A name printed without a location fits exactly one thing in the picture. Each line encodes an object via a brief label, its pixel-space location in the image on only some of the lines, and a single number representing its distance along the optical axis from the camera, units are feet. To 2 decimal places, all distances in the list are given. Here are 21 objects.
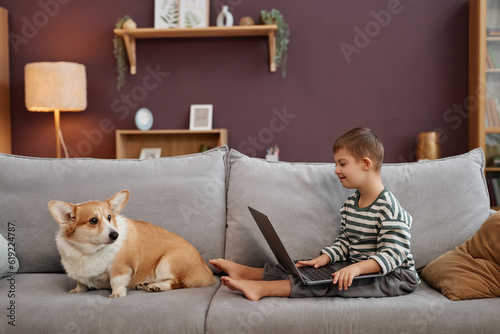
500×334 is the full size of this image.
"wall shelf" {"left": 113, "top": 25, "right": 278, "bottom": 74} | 11.78
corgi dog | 5.03
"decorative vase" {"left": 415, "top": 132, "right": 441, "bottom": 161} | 11.75
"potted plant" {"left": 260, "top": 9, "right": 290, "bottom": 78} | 11.98
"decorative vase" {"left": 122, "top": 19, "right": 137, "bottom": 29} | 12.01
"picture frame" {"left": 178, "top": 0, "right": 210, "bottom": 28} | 12.19
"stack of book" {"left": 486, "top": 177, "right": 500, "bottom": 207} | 11.34
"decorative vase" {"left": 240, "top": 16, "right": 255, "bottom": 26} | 11.96
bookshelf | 11.16
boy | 4.92
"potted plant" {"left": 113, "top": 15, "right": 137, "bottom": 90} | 12.31
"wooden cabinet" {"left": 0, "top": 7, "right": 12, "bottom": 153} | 12.66
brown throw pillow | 4.81
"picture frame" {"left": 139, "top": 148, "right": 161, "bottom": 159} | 12.52
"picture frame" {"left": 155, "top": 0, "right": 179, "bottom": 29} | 12.34
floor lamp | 11.46
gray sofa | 5.73
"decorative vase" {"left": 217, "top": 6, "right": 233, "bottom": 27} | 12.06
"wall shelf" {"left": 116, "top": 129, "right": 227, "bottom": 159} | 12.67
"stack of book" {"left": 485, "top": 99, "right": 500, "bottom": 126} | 11.34
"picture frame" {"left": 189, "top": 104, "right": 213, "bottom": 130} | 12.54
